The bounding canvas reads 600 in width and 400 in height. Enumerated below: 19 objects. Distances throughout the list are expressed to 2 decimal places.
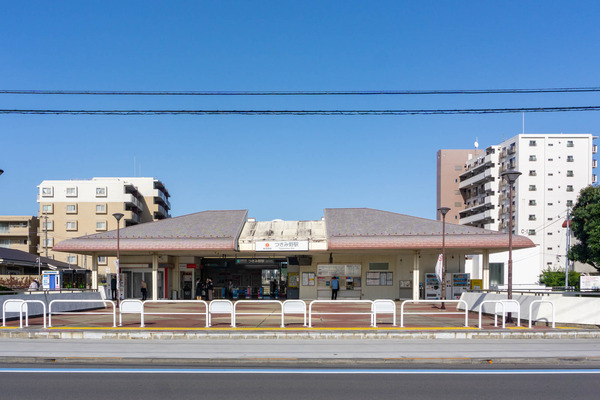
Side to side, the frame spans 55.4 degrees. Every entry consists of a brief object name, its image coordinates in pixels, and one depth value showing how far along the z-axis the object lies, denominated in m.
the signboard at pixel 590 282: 37.25
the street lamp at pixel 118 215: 29.75
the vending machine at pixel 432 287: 36.25
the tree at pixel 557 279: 67.38
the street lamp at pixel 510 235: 19.85
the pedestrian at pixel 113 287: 36.12
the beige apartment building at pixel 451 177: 103.56
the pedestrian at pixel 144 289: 34.75
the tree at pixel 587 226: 67.06
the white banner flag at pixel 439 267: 29.45
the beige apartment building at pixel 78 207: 88.88
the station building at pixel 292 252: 33.78
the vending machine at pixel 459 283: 36.38
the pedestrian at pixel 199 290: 35.88
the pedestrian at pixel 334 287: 35.00
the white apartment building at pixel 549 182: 87.75
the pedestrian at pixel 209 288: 34.41
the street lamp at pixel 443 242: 29.31
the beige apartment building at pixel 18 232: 87.56
